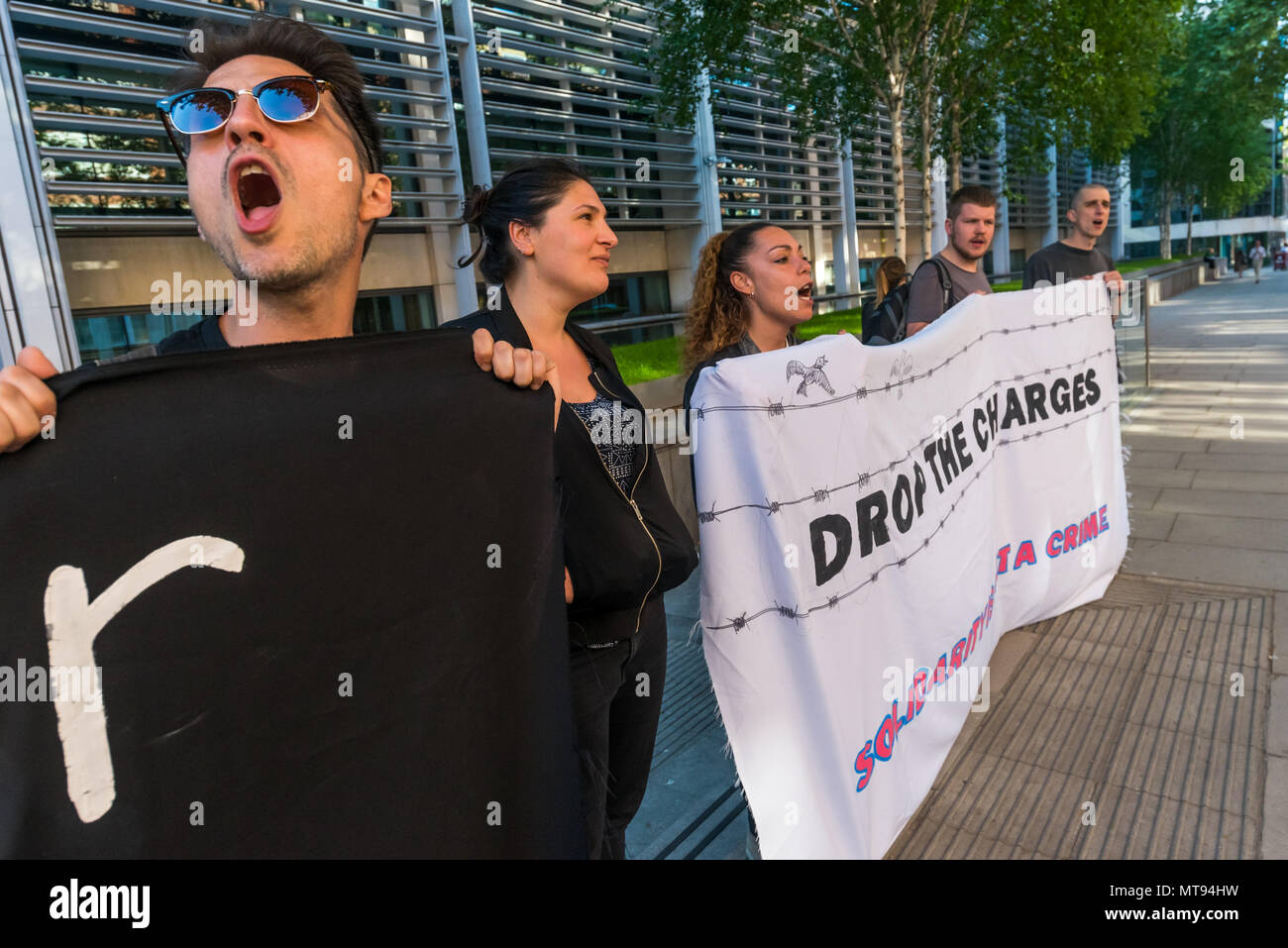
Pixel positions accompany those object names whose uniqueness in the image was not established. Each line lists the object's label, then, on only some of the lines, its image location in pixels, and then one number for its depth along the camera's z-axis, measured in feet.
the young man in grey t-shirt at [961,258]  14.21
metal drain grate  8.52
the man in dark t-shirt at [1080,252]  18.63
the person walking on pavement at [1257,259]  107.55
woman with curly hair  9.79
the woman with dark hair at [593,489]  5.83
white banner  7.11
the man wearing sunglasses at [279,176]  3.97
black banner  3.44
